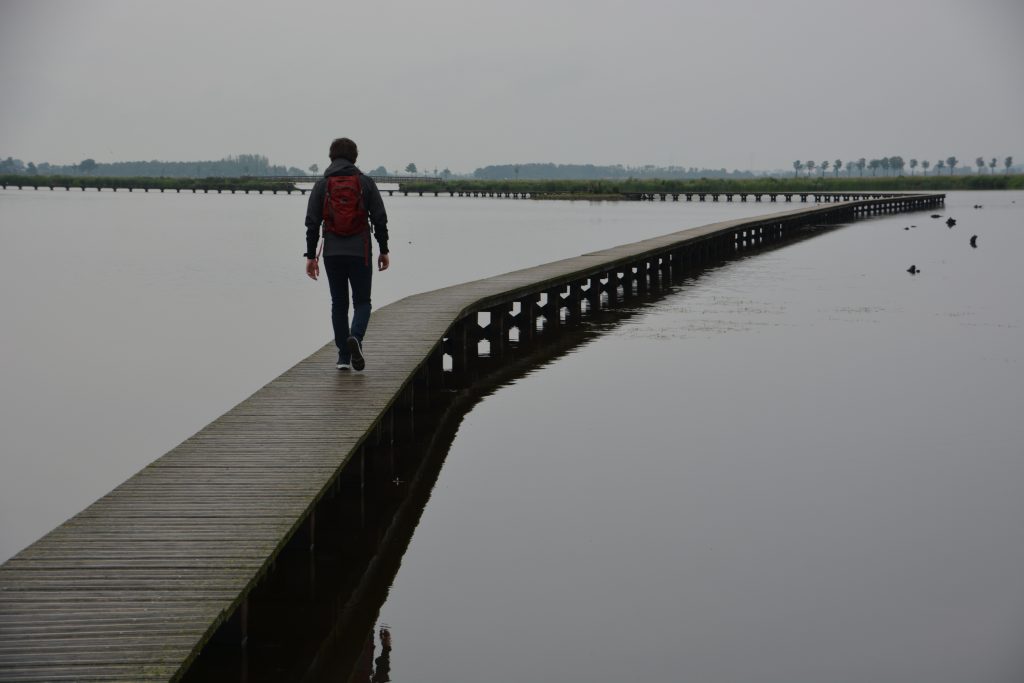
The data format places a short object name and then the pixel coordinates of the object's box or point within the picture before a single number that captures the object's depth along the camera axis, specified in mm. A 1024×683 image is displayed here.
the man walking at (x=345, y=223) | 9617
